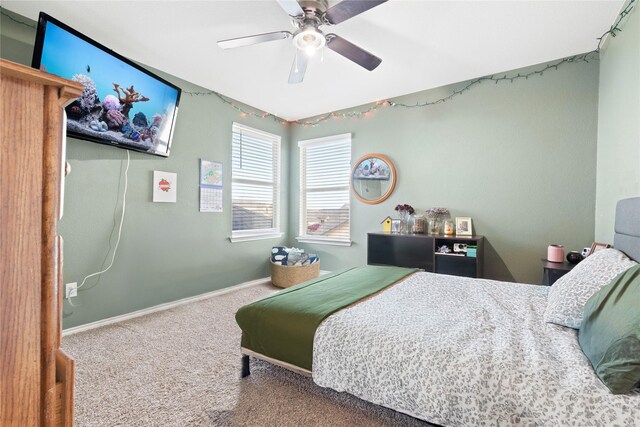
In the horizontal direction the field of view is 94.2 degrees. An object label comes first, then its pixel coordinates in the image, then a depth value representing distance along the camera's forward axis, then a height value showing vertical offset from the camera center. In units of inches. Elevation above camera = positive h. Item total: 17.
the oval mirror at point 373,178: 153.9 +17.2
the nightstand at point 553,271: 94.4 -18.4
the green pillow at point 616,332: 36.0 -16.3
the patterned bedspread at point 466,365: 38.3 -23.2
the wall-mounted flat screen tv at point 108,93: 81.7 +38.5
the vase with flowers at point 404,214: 143.5 -1.5
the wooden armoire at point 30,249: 19.6 -3.1
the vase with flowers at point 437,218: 137.6 -3.0
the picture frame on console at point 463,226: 130.5 -6.3
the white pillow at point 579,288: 55.4 -14.5
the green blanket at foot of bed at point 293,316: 61.2 -23.5
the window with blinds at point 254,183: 156.0 +14.5
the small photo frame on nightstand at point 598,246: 87.7 -9.6
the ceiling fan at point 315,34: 72.6 +49.0
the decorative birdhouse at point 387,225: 148.3 -7.2
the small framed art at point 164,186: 121.0 +8.7
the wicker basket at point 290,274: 153.6 -33.9
